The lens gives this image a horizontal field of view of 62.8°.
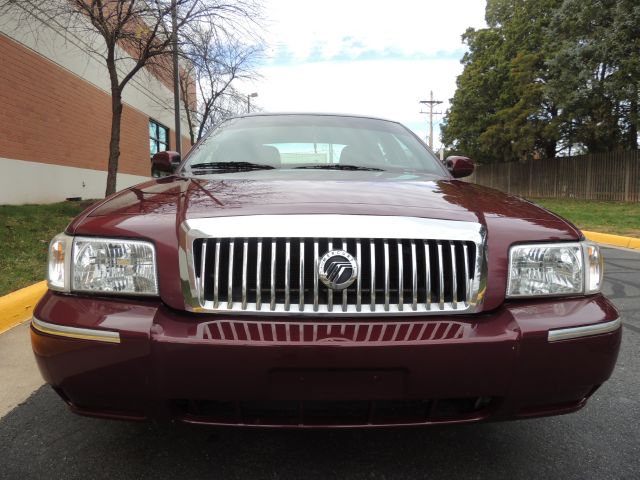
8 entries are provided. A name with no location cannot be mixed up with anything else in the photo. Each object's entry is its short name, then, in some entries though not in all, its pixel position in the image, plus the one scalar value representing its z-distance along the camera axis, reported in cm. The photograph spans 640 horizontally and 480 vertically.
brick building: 1053
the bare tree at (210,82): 1106
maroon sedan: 165
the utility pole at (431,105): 4797
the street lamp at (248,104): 2336
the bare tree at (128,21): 1016
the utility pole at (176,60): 1050
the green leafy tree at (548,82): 1475
